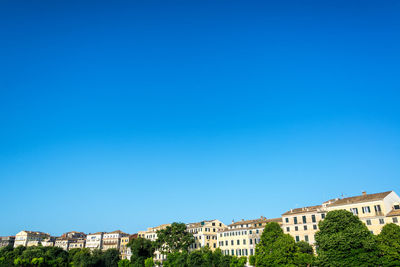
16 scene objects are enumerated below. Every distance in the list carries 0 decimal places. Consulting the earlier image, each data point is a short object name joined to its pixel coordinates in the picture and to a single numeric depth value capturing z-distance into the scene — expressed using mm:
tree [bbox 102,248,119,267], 118812
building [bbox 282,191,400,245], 65375
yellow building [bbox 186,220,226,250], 109312
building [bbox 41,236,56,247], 166325
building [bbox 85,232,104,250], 152712
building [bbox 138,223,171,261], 118562
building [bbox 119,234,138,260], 130375
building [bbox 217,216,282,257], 90562
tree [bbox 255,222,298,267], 64875
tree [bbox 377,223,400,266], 51819
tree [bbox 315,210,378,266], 52844
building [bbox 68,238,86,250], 164962
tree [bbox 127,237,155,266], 110062
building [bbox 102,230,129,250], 145500
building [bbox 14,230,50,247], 172350
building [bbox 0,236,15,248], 179000
